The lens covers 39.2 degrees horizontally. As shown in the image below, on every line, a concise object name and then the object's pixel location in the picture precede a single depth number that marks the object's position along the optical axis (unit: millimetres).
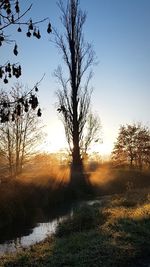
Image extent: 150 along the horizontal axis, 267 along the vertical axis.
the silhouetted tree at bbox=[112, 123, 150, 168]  21910
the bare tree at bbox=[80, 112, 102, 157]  17726
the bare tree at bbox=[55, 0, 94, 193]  15873
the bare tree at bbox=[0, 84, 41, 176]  14712
